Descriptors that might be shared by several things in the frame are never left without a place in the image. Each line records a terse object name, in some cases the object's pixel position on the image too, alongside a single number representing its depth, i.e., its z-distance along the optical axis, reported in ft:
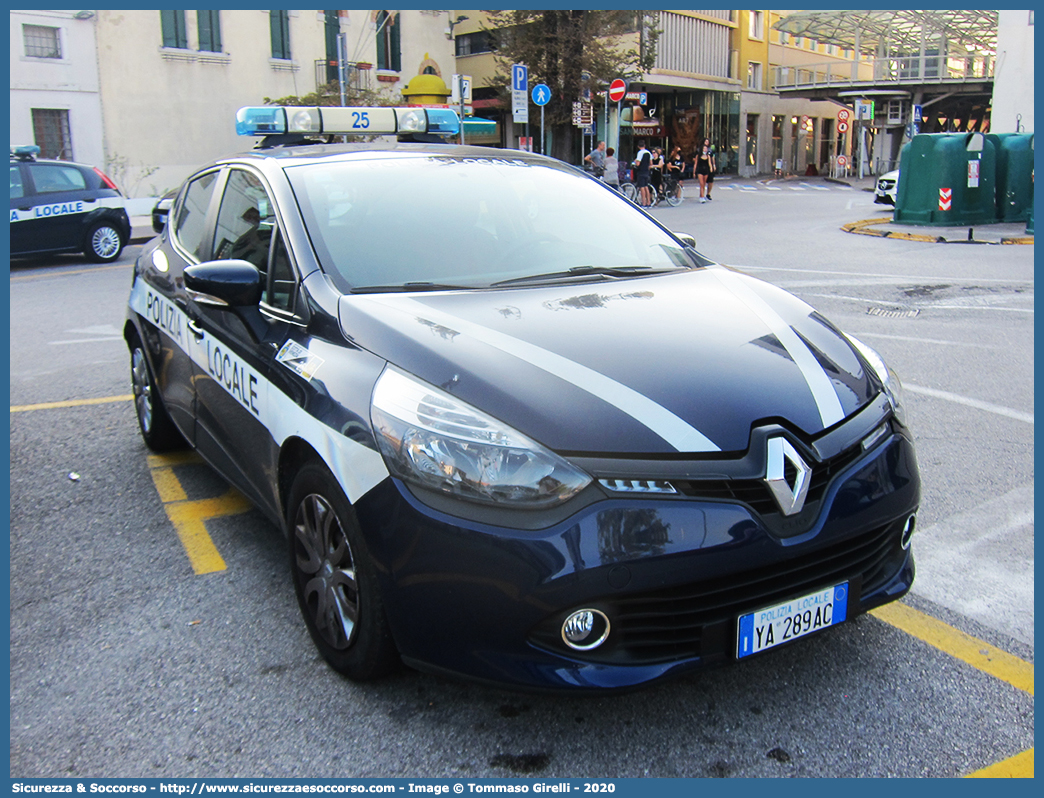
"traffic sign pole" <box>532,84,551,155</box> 70.28
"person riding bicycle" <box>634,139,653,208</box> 82.79
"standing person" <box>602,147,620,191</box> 83.61
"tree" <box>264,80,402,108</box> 101.35
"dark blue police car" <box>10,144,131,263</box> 44.73
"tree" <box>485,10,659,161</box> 106.22
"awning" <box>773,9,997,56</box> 163.73
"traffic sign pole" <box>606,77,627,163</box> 92.02
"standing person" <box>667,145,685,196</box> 91.50
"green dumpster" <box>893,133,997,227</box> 58.18
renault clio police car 7.65
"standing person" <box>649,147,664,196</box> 87.35
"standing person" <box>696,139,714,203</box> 93.56
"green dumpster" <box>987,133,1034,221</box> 60.39
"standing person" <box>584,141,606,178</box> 86.26
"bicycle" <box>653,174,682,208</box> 88.74
